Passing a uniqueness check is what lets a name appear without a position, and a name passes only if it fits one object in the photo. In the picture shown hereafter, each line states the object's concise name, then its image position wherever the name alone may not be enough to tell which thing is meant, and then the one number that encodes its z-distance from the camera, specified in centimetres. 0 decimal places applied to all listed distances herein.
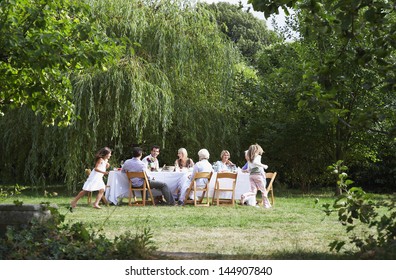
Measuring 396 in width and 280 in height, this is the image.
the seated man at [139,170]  1570
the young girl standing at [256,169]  1522
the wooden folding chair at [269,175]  1611
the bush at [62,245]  675
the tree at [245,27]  5397
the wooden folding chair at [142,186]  1558
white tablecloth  1606
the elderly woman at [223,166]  1706
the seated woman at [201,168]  1577
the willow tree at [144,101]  1902
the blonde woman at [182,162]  1694
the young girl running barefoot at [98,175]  1478
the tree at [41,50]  951
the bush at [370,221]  660
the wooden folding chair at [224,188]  1554
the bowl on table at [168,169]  1695
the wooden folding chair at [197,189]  1548
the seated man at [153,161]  1697
